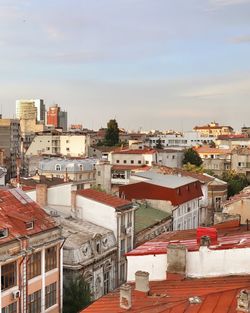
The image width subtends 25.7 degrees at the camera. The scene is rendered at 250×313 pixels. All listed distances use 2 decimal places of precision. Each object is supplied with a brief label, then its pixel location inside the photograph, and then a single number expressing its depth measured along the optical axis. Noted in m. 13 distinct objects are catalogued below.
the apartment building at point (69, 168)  90.12
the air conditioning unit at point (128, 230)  44.89
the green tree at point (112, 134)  158.12
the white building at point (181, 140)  186.88
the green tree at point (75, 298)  34.66
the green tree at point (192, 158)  125.25
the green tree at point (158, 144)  167.40
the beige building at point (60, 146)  135.75
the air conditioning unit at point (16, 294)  29.52
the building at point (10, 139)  141.19
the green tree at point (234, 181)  89.50
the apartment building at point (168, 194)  57.91
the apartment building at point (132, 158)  108.12
